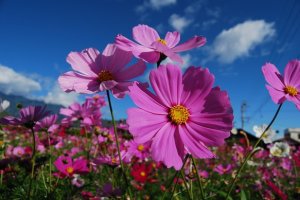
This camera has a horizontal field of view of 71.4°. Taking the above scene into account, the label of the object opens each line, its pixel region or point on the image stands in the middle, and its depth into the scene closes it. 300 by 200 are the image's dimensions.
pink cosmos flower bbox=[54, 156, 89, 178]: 0.34
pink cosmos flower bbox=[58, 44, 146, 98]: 0.17
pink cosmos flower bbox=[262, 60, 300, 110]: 0.18
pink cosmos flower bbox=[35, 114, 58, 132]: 0.32
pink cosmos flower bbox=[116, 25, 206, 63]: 0.16
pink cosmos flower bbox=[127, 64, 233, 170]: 0.15
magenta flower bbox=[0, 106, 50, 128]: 0.25
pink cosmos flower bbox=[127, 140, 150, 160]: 0.50
